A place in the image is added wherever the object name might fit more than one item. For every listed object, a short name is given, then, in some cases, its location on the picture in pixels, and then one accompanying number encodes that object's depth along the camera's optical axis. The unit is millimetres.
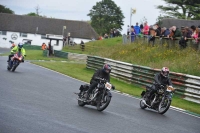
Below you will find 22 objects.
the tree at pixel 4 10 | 153375
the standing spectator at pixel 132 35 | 38438
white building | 117875
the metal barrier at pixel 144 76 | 23094
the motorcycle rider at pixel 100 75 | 16680
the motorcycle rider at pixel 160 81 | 18444
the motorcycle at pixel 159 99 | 17828
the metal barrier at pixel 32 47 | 83875
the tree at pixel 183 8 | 82000
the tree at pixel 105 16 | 125312
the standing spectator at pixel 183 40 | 28897
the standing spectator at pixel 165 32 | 31922
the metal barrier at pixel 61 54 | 57194
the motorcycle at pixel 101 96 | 16188
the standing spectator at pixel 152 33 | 33181
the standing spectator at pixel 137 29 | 37953
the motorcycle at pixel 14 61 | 29859
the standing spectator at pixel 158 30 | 32519
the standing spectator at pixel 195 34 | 27989
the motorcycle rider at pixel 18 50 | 30259
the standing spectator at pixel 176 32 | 30484
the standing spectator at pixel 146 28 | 35500
